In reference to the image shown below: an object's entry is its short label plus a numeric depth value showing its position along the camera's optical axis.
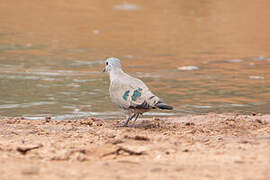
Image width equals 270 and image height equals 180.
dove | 10.96
